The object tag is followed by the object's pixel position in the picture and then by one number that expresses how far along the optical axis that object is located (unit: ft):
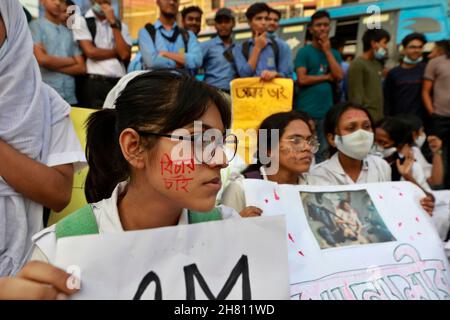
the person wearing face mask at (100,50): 10.18
